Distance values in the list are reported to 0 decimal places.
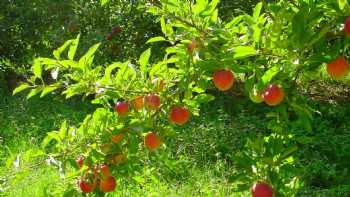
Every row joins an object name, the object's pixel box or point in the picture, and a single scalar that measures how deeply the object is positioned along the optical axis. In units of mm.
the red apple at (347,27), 1219
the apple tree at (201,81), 1312
